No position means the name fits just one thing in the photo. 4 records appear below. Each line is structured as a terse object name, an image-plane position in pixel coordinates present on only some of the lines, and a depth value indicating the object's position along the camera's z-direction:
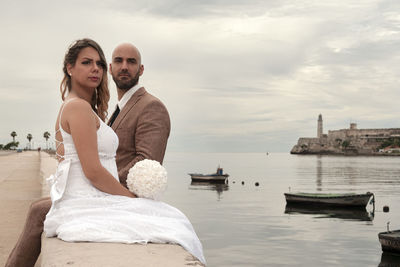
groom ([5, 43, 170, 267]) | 3.37
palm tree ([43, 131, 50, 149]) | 172.90
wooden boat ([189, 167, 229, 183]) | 64.94
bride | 2.80
